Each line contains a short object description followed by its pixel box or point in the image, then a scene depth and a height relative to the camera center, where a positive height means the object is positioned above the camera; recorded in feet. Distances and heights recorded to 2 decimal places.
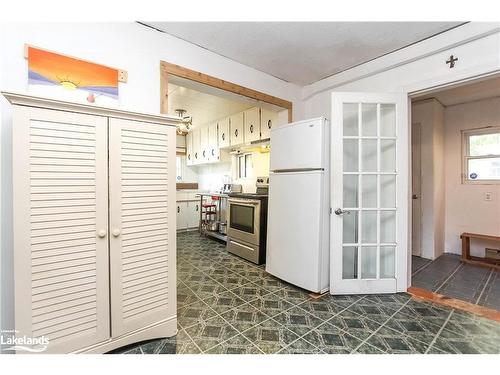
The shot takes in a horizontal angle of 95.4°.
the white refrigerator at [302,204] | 7.74 -0.64
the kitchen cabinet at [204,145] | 17.62 +3.27
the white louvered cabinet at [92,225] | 4.06 -0.79
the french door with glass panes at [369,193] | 7.81 -0.21
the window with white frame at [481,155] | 11.65 +1.69
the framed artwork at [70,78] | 5.01 +2.56
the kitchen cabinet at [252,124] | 12.82 +3.64
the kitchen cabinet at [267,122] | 11.64 +3.43
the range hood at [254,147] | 12.64 +2.48
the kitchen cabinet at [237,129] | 13.96 +3.64
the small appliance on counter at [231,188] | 15.90 -0.11
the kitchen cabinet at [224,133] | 15.19 +3.63
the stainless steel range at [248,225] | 10.79 -1.96
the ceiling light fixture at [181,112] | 13.87 +4.65
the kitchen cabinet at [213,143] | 16.49 +3.19
